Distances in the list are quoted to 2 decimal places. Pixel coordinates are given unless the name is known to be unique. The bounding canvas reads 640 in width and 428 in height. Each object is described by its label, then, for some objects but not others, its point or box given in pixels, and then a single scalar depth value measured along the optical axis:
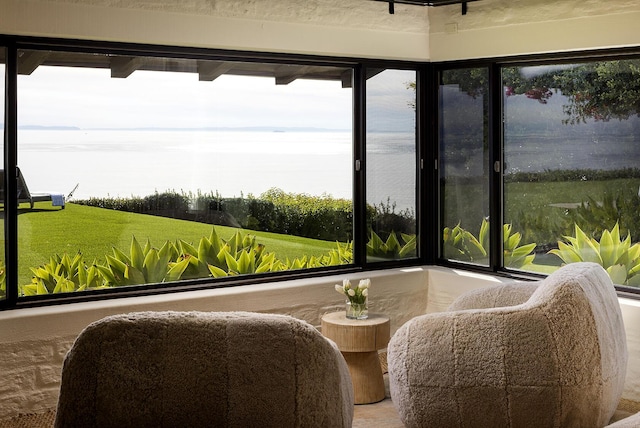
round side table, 5.01
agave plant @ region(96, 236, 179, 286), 5.37
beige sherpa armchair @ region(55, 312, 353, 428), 2.49
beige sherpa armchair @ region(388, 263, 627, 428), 3.92
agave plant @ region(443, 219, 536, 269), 6.19
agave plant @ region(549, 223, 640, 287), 5.41
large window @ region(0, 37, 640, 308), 5.14
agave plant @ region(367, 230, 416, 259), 6.57
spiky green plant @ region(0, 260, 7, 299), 4.91
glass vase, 5.19
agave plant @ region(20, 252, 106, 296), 5.08
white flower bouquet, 5.17
